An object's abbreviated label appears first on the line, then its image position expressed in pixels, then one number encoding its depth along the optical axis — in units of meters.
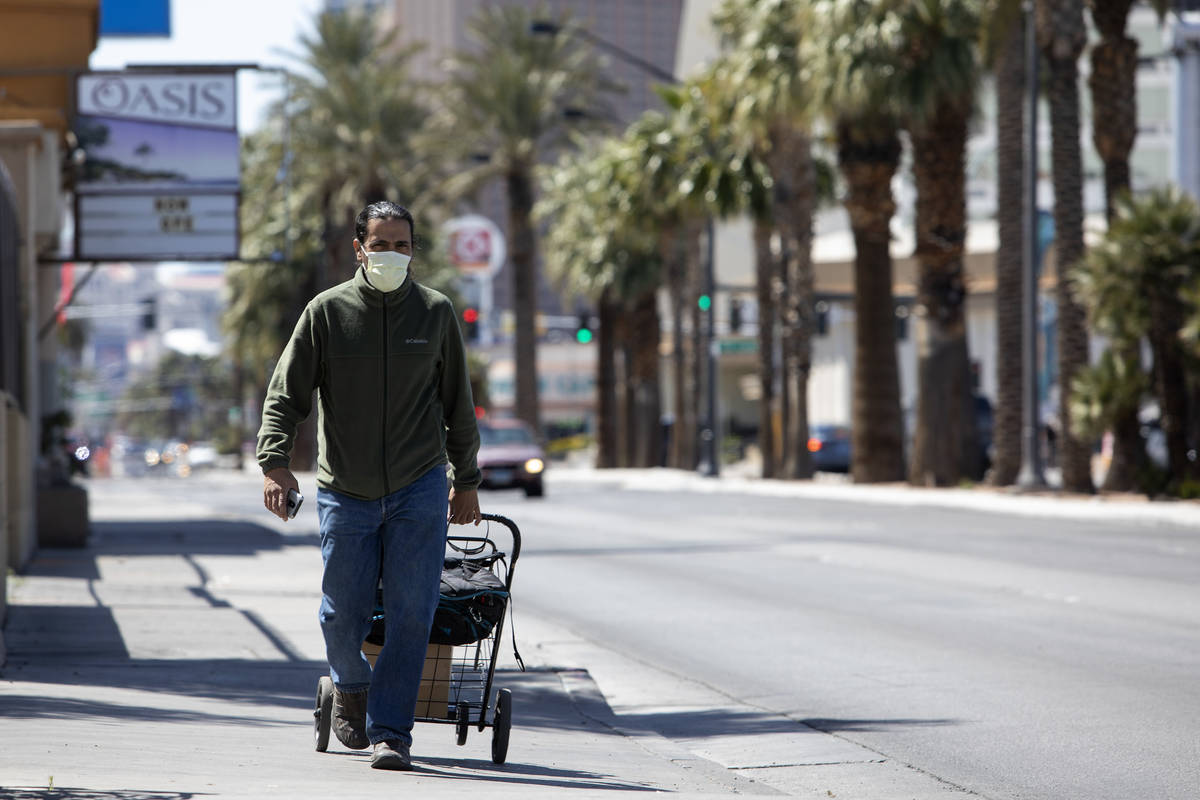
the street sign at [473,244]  106.06
